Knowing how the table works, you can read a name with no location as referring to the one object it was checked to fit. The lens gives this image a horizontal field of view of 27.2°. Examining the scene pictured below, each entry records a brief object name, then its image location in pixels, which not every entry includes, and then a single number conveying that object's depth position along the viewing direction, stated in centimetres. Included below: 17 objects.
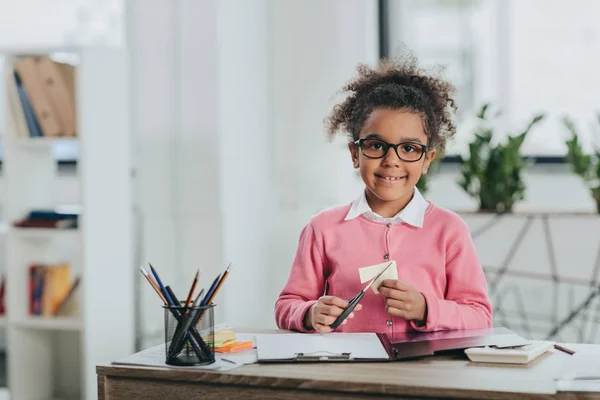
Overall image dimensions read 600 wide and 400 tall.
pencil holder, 210
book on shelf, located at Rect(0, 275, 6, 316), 445
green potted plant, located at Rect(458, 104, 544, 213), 407
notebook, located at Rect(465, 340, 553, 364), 207
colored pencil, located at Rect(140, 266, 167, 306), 211
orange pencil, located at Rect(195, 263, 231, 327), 214
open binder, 211
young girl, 239
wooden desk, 193
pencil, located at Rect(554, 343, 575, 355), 216
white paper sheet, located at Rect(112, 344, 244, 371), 209
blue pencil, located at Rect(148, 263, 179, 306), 213
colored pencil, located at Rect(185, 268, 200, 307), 211
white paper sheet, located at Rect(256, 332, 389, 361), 213
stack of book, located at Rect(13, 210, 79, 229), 410
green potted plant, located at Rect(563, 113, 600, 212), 399
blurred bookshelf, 403
